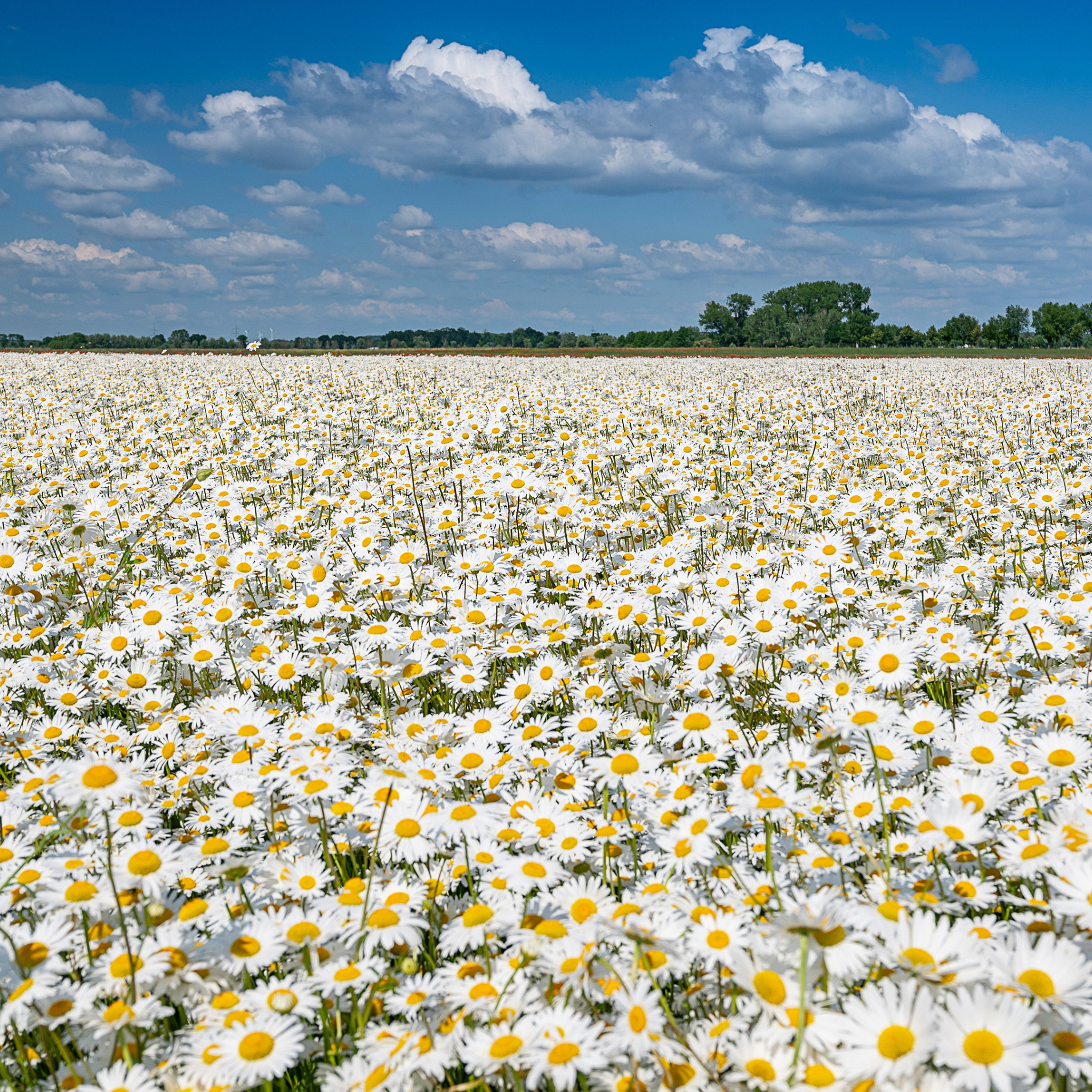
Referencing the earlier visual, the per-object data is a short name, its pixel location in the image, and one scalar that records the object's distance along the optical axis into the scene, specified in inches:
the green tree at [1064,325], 4995.1
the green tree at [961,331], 5068.9
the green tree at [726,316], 6048.2
